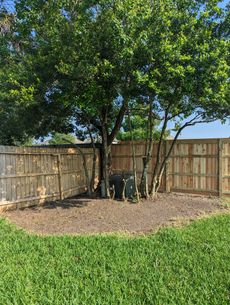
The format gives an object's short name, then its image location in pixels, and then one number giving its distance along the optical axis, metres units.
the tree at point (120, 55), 5.98
